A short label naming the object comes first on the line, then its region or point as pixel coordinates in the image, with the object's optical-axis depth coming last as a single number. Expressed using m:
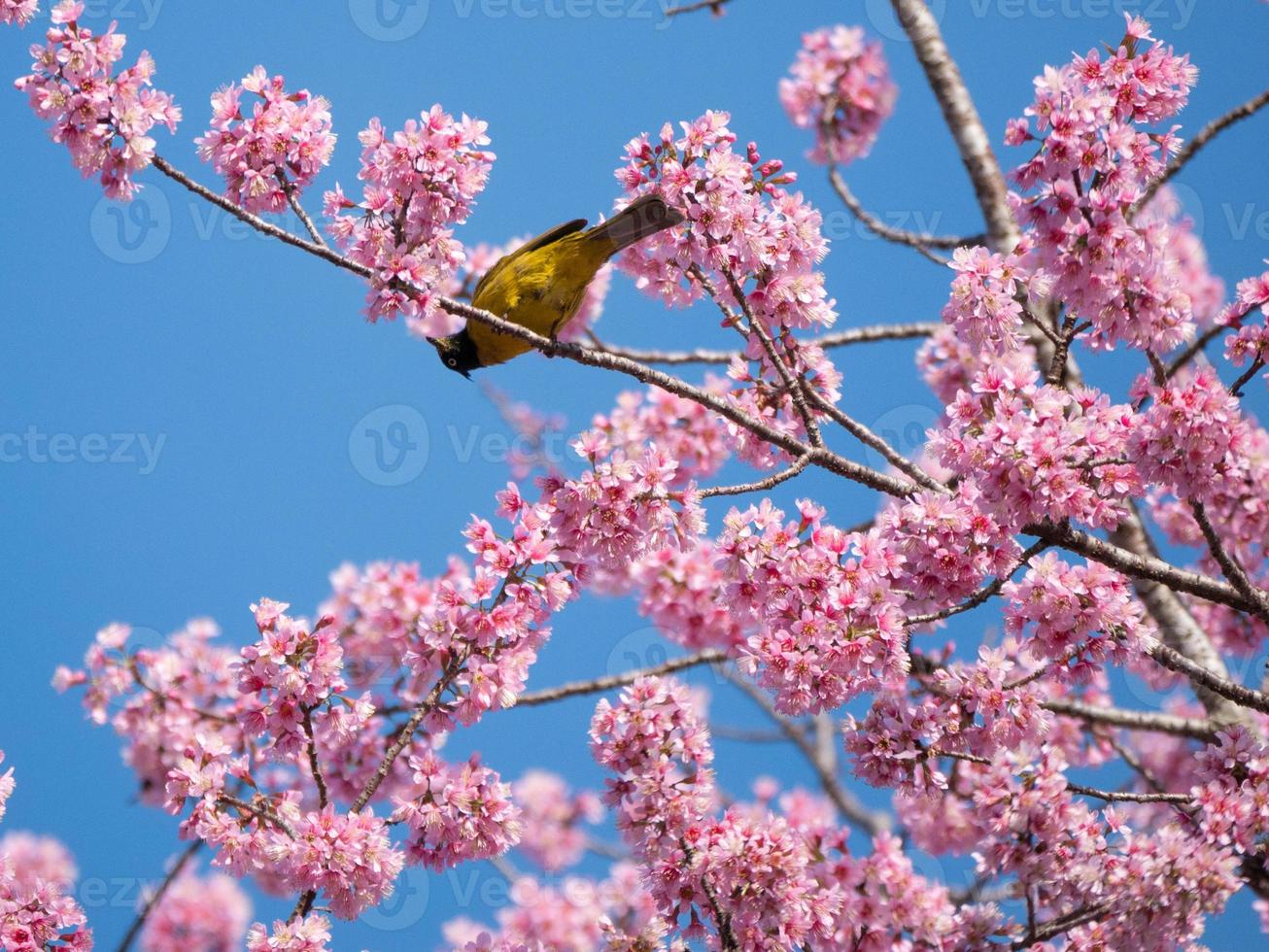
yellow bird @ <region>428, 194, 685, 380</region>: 12.30
